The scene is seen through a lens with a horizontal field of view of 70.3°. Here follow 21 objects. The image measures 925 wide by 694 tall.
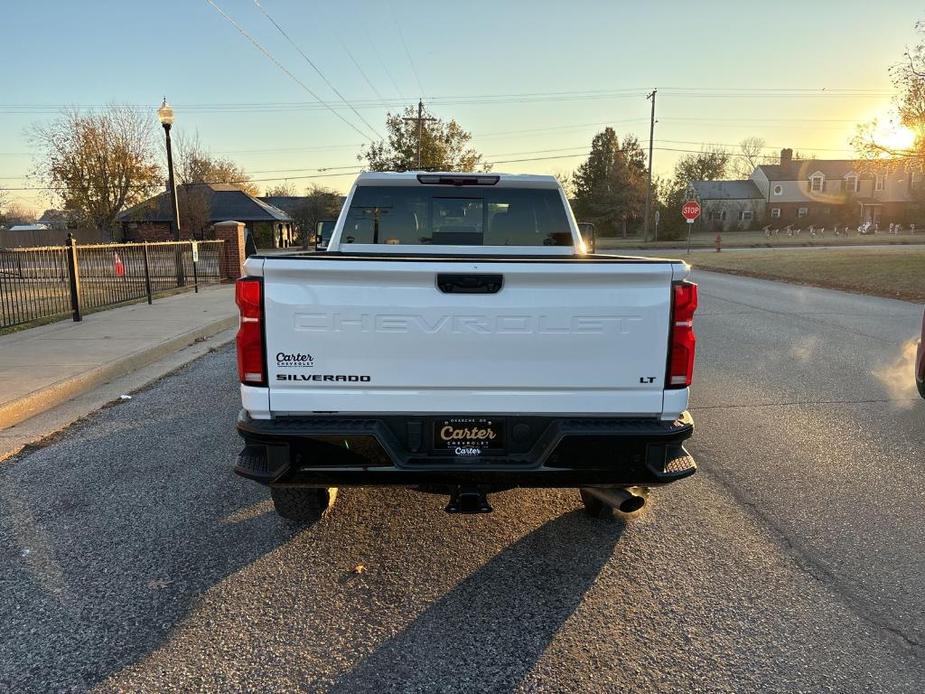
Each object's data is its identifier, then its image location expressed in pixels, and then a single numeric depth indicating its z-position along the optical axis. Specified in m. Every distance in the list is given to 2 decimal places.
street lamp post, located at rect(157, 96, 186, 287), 18.22
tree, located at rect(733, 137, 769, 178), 100.81
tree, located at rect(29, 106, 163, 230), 34.28
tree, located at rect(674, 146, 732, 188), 89.25
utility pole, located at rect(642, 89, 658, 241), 55.59
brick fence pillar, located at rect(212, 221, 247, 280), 21.28
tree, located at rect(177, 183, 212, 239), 40.16
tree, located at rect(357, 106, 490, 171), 43.12
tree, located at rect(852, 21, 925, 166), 21.61
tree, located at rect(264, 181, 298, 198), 83.25
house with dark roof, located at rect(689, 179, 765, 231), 80.25
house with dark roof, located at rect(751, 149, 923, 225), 79.00
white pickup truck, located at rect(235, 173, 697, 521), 2.92
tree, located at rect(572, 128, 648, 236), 68.31
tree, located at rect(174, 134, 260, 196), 43.50
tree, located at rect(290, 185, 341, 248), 55.06
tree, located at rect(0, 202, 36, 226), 95.80
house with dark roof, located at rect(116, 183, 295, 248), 40.59
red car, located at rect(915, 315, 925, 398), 5.83
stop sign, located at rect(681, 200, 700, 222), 36.09
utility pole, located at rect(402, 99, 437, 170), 42.03
